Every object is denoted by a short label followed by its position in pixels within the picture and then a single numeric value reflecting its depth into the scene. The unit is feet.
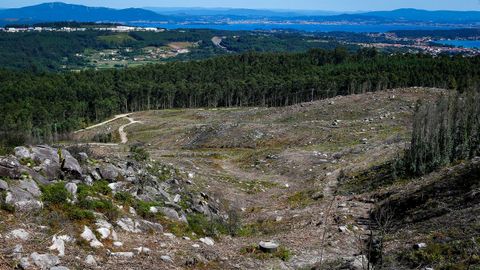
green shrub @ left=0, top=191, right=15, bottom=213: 44.68
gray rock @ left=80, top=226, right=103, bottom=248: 43.11
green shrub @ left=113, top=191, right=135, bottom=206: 56.84
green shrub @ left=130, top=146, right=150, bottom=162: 93.86
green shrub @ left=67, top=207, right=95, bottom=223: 47.21
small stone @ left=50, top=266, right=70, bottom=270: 36.31
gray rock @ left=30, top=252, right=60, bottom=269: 36.70
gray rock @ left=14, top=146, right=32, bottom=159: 58.65
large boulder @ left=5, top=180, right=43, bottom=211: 46.14
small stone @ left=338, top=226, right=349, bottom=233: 62.35
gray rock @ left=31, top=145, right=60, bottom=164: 59.76
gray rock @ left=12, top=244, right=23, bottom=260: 37.12
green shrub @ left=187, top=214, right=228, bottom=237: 56.85
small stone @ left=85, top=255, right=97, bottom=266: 39.50
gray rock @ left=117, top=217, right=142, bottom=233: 49.89
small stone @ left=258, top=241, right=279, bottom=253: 52.90
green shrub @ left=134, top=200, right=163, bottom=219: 55.72
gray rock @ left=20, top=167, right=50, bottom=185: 53.10
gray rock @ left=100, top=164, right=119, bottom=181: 64.88
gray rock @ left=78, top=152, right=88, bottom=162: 68.23
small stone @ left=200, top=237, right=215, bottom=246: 52.66
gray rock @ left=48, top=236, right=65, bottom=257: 39.86
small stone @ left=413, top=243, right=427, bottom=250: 47.14
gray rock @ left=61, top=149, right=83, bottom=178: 60.08
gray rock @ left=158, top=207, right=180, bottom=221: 57.72
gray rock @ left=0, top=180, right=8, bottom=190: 47.19
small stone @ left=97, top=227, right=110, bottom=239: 45.39
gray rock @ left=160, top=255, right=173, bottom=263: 43.62
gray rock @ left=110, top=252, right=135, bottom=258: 42.18
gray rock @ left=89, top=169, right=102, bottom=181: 62.65
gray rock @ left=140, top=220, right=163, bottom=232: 51.57
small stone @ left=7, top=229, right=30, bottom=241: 40.45
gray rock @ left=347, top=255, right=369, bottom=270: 42.80
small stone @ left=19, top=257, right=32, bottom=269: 35.94
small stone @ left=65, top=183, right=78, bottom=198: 53.01
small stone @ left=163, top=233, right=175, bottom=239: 51.11
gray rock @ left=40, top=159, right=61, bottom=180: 57.67
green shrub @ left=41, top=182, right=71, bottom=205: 49.14
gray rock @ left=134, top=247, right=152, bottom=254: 44.06
